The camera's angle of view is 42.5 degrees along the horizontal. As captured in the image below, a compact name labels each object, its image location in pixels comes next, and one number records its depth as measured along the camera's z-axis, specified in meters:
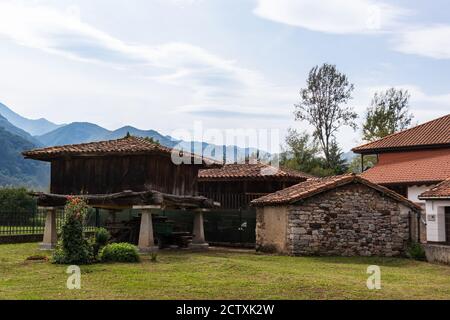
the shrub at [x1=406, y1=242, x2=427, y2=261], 20.22
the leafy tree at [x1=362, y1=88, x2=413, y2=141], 51.19
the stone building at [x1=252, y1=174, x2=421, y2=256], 20.19
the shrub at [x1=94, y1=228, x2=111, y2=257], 18.19
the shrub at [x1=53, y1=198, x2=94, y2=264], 15.95
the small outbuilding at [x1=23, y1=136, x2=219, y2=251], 19.83
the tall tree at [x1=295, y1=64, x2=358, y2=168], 50.50
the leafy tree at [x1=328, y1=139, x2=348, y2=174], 51.47
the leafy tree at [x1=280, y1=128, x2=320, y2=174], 52.66
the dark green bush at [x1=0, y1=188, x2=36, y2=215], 35.69
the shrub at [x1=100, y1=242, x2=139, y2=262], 16.55
